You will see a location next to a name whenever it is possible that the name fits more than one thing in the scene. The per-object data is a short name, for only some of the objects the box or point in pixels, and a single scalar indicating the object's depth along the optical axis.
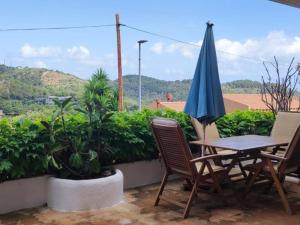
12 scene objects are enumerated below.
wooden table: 4.26
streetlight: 12.55
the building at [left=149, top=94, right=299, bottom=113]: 7.55
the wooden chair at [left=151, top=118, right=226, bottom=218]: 3.99
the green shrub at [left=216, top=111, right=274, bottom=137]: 6.14
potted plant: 4.32
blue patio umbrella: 4.64
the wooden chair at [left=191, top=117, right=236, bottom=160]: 5.32
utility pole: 12.49
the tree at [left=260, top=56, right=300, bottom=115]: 7.26
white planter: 4.29
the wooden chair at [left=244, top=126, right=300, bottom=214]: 4.10
